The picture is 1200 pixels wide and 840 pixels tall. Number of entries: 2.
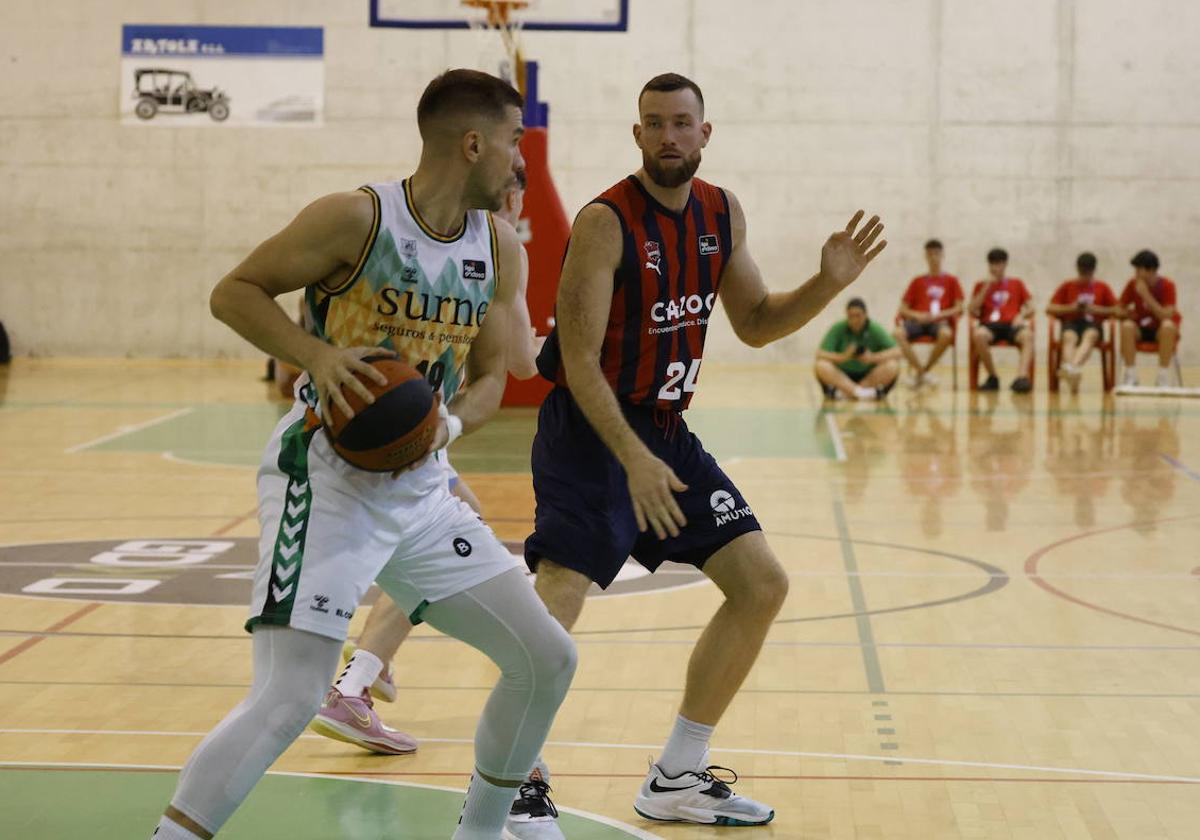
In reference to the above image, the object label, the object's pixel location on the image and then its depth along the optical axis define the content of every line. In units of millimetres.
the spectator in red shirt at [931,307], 18953
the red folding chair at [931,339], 19031
